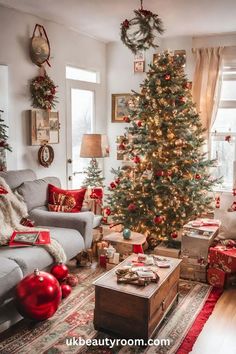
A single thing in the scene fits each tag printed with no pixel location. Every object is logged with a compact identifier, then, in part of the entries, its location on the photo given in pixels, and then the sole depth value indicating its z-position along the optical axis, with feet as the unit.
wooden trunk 8.38
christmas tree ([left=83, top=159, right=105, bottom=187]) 16.83
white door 16.71
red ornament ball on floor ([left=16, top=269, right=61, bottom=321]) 8.81
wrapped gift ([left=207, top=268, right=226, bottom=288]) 11.68
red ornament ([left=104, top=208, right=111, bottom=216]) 15.26
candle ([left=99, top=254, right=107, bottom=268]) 12.96
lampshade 15.83
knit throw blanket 10.66
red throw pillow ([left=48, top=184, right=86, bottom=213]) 13.55
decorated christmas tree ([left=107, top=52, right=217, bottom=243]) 14.56
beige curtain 16.75
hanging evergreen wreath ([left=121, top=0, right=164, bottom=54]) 10.39
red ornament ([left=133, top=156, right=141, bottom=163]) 15.02
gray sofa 8.98
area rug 8.41
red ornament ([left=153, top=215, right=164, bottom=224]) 14.15
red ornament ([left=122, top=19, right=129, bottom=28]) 10.41
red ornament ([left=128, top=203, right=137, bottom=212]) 14.70
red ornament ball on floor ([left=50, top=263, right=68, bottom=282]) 10.71
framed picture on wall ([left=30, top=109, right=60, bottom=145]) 14.51
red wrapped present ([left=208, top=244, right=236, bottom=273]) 11.47
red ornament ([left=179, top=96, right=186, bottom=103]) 14.78
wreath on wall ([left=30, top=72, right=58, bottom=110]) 14.46
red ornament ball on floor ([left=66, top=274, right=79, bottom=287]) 11.47
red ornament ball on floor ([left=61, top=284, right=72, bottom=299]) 10.71
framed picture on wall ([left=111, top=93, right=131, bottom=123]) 18.84
